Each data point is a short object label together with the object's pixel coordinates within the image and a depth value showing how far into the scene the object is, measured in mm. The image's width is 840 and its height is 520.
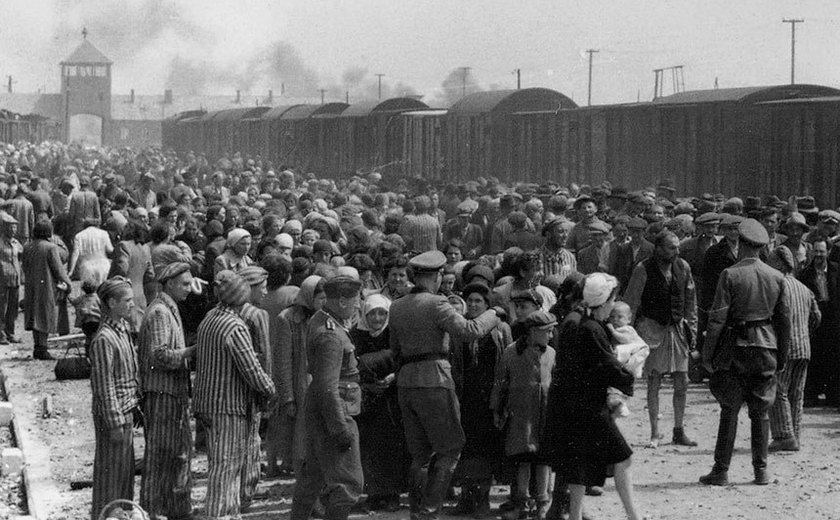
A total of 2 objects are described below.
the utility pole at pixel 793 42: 49062
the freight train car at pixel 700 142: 21672
